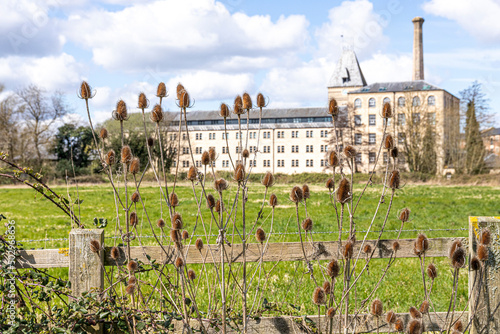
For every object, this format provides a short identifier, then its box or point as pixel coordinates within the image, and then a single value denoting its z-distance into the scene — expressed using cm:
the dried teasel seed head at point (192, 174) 301
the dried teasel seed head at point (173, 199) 324
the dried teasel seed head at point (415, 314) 250
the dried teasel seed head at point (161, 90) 300
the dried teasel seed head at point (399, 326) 253
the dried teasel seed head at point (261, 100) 307
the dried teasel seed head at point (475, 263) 286
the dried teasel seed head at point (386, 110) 268
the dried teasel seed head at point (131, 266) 299
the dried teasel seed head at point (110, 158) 298
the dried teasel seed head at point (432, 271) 282
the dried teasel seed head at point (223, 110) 294
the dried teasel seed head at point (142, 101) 289
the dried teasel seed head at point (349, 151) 264
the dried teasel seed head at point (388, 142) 276
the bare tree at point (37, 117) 5419
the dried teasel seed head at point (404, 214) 299
